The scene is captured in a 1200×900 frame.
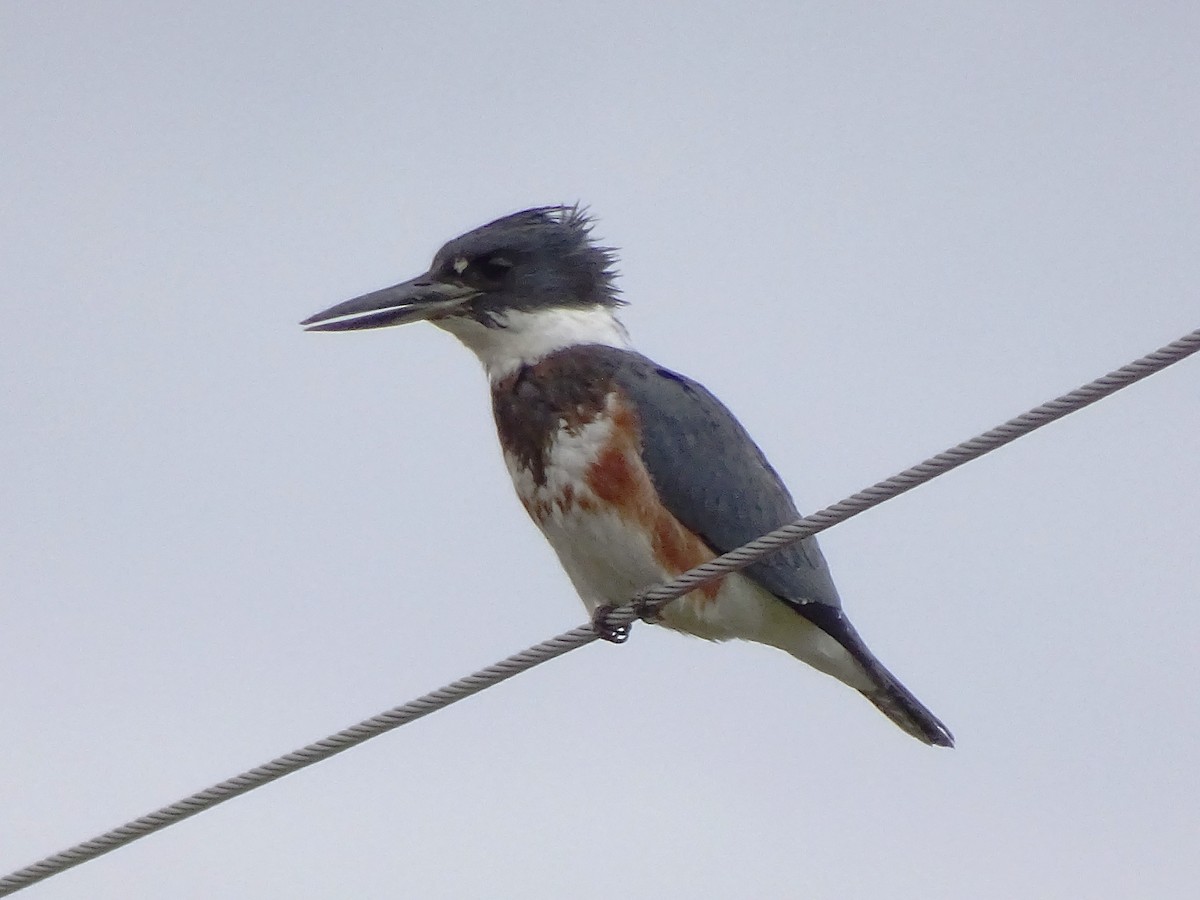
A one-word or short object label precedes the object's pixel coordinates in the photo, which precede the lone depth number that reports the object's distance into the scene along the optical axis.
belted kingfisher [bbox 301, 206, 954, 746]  9.31
